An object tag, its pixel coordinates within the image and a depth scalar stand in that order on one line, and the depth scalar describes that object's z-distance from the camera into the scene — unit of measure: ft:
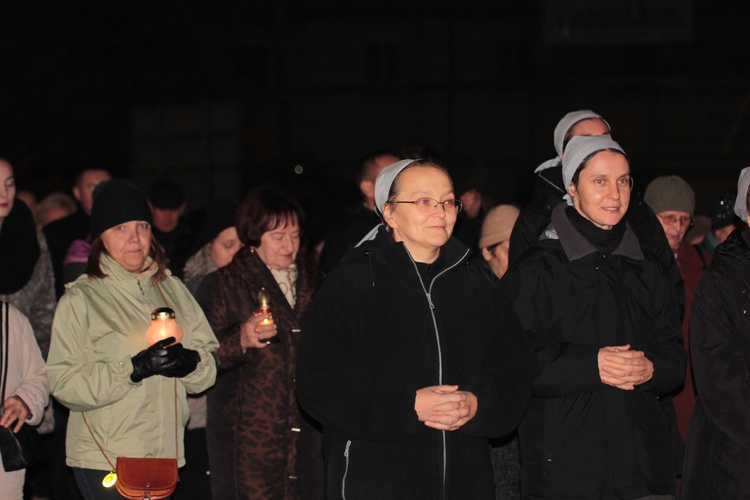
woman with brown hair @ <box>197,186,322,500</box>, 19.89
